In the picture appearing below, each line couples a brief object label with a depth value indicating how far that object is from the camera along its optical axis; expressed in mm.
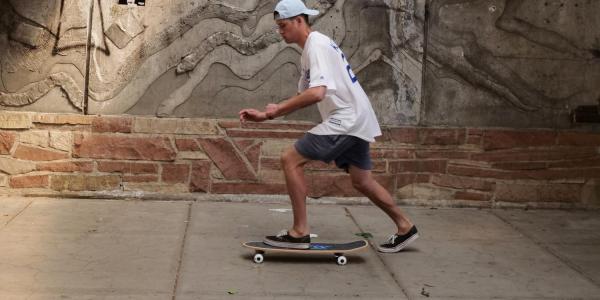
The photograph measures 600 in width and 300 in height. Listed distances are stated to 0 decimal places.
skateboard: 5484
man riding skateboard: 5297
